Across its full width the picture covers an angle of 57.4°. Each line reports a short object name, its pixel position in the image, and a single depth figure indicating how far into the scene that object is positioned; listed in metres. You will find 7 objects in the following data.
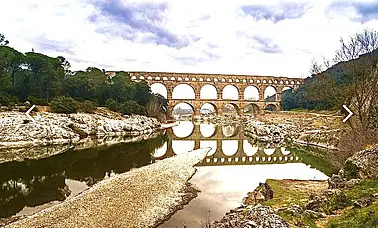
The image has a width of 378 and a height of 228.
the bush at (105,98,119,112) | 56.56
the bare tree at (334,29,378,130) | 24.09
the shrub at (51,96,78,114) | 44.44
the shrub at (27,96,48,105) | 44.53
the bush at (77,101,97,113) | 48.01
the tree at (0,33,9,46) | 55.42
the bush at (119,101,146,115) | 57.13
